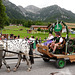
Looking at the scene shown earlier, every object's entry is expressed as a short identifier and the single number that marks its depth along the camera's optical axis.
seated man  6.38
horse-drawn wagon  6.09
